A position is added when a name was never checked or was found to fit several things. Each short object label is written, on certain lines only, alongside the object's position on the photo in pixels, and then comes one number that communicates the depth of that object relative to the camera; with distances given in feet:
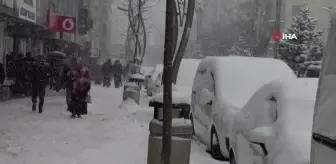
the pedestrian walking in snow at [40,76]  46.19
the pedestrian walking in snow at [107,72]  103.45
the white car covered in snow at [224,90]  27.27
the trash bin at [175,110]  22.60
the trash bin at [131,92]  58.22
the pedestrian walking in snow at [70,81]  45.67
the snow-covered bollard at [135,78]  66.95
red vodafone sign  81.84
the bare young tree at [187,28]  34.19
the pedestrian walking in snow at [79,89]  45.03
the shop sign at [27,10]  61.62
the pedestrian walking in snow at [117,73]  103.45
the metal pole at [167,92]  18.47
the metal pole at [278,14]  93.65
